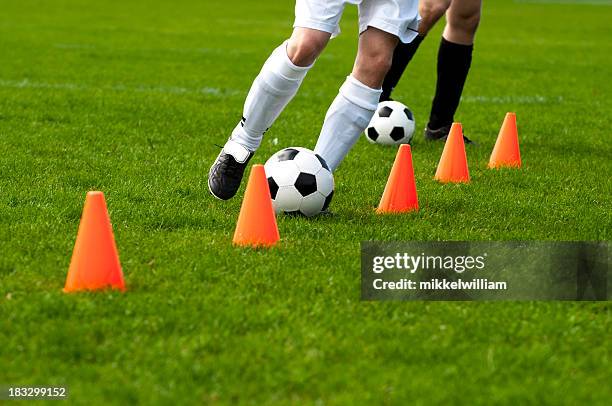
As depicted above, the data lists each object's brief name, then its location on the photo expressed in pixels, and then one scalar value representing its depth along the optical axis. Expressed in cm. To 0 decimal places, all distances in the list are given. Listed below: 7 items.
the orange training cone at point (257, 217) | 947
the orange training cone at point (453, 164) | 1341
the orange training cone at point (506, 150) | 1473
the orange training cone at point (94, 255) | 802
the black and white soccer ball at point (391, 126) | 1599
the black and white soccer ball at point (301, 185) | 1067
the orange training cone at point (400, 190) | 1133
